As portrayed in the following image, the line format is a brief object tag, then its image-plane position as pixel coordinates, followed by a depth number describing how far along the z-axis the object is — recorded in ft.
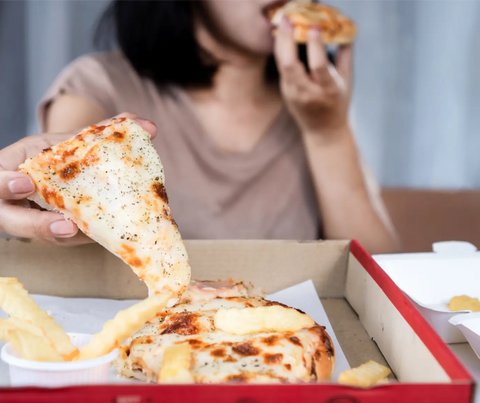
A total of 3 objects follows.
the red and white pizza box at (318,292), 1.16
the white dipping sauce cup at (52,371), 1.30
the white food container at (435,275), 1.86
